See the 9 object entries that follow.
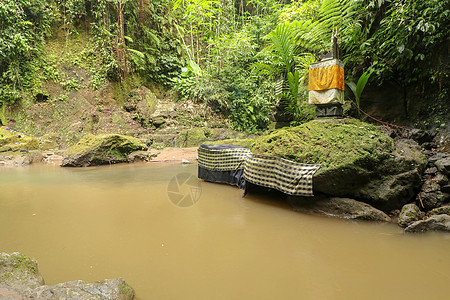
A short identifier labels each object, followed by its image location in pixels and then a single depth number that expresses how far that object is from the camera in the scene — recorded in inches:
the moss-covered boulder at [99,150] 253.6
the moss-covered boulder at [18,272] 46.7
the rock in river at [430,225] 85.3
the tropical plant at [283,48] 197.8
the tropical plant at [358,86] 167.5
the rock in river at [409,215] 90.2
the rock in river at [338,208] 99.4
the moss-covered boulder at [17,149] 265.3
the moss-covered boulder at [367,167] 104.8
